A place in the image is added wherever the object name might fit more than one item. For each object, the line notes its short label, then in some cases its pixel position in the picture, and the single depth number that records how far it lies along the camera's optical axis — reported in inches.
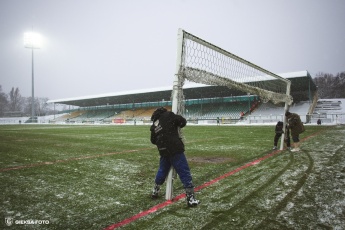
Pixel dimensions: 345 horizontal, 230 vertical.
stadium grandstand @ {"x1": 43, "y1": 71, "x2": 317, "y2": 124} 1408.7
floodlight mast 1905.8
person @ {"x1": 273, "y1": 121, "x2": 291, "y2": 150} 339.6
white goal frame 156.5
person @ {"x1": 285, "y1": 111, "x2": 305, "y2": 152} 309.0
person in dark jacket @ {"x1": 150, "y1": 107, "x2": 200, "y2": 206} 137.5
